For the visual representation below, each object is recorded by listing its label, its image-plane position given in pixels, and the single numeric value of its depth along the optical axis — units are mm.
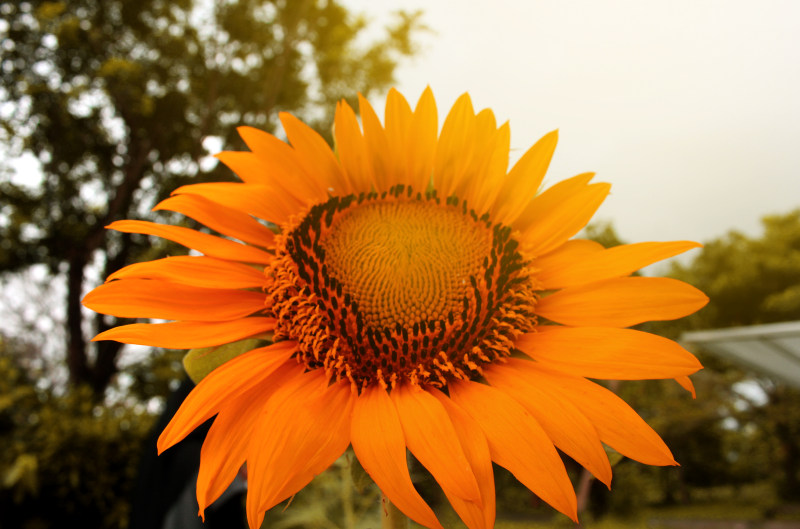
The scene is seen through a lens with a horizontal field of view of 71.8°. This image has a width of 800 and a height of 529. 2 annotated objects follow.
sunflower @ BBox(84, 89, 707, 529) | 250
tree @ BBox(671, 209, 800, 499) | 10367
